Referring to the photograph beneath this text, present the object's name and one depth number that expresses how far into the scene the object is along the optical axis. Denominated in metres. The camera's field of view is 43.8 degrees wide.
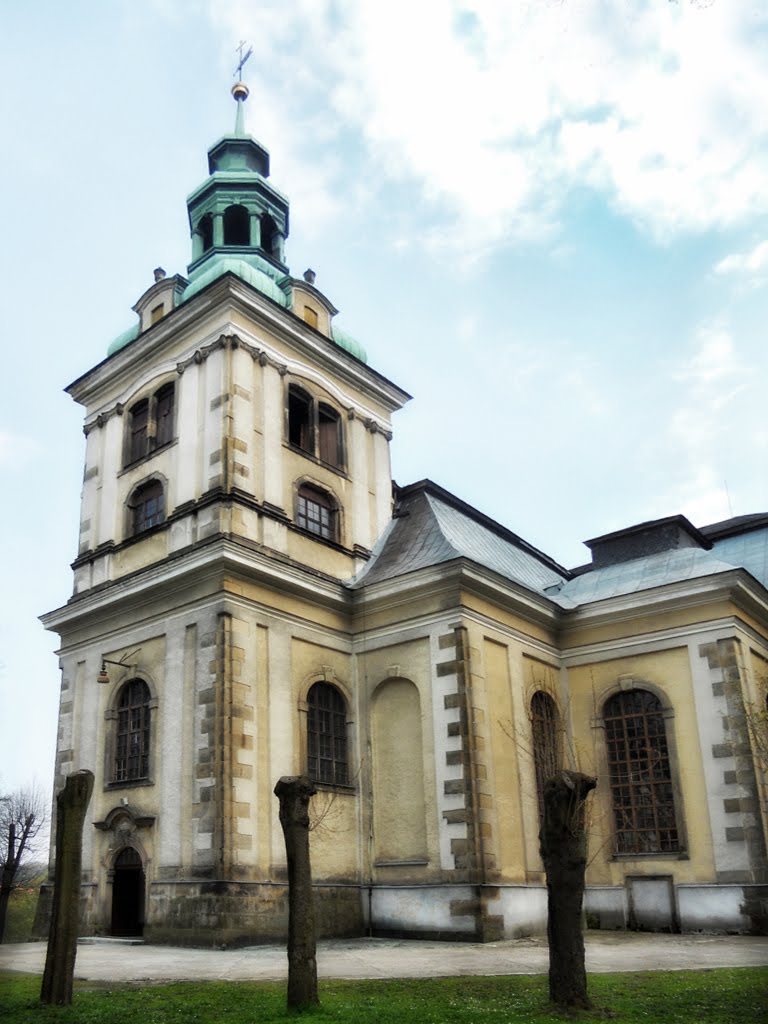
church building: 20.50
